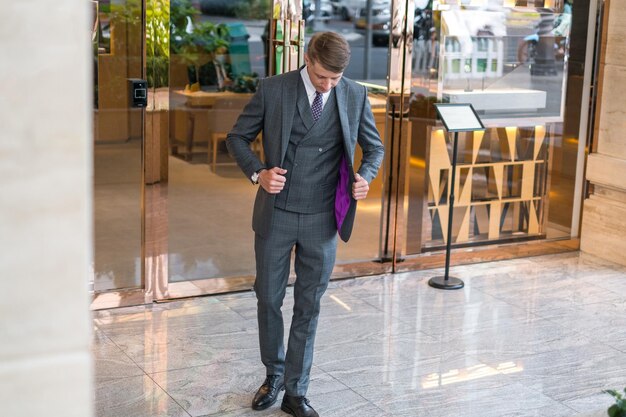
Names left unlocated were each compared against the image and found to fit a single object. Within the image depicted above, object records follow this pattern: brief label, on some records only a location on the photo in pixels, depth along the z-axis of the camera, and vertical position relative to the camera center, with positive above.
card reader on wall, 5.79 -0.46
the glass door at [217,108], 6.02 -0.58
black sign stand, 6.48 -0.68
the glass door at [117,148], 5.70 -0.81
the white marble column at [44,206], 0.92 -0.19
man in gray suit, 4.19 -0.69
